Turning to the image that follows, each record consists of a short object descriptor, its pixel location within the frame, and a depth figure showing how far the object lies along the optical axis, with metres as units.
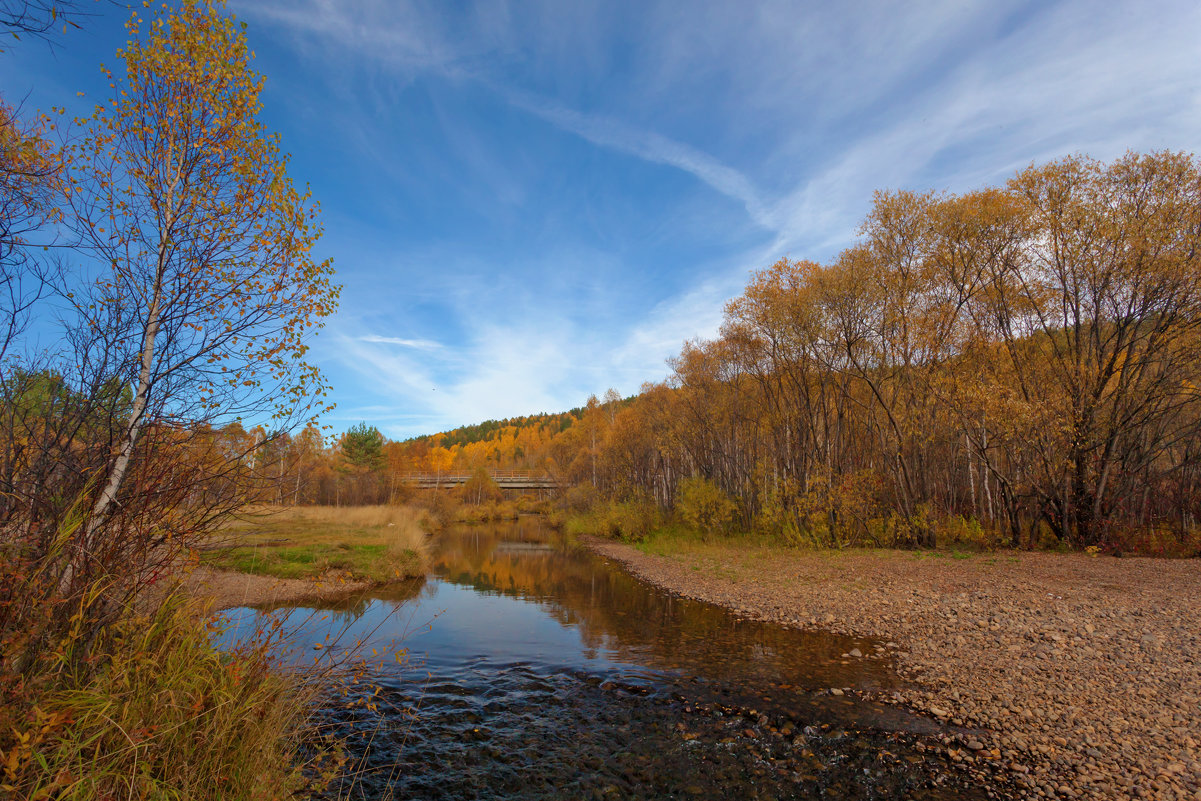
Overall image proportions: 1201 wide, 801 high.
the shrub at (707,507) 31.47
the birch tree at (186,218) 4.96
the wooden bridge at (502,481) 73.50
